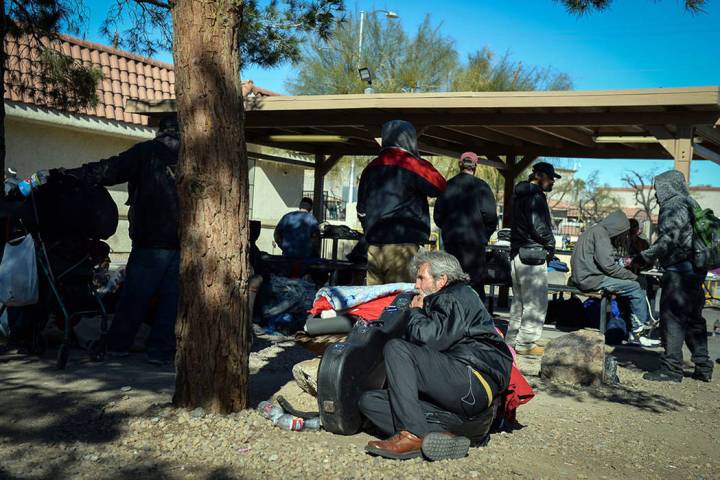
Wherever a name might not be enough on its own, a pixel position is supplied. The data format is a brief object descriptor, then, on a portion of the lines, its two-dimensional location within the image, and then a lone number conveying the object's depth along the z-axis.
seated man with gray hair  4.46
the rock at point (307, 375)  5.46
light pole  33.56
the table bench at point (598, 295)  9.66
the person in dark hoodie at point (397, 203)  6.84
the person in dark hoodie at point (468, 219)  7.77
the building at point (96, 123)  16.27
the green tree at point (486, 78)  33.69
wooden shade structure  9.12
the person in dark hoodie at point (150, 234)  6.70
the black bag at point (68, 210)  6.69
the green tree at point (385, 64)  33.84
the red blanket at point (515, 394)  5.14
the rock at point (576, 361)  7.24
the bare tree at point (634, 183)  44.74
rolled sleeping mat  5.32
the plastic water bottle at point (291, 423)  4.81
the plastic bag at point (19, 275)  6.43
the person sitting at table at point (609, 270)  9.77
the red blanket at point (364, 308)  5.43
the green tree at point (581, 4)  8.12
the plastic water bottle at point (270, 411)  4.91
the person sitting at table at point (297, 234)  11.55
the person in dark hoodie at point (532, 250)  8.40
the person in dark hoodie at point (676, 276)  7.52
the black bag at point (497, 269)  10.60
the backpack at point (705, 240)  7.53
